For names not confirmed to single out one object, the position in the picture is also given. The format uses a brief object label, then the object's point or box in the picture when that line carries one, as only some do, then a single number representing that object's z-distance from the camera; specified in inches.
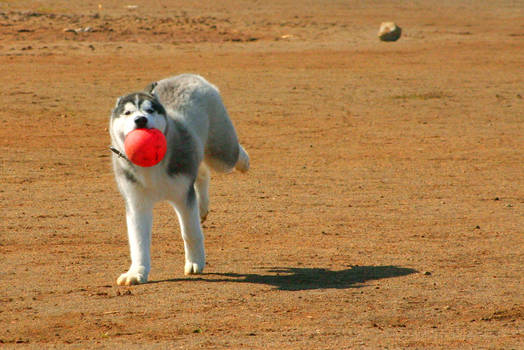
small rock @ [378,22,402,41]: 2482.8
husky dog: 653.3
